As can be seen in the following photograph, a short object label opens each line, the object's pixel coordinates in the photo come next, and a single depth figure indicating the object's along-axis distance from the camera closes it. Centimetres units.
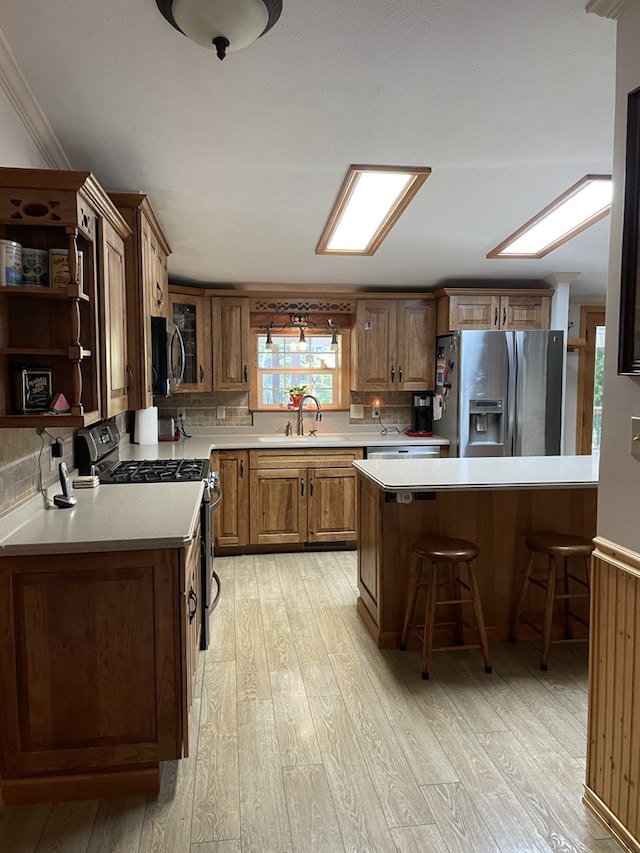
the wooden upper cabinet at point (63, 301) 193
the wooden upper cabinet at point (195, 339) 470
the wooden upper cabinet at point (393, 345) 496
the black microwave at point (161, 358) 326
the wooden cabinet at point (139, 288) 285
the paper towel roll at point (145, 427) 431
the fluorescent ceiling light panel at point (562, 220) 333
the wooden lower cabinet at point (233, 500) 452
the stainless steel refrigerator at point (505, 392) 462
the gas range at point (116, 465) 286
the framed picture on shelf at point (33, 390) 197
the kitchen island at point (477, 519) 299
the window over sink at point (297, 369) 527
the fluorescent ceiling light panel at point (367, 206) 303
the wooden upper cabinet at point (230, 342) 477
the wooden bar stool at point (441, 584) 272
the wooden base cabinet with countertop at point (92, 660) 186
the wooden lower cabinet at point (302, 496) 457
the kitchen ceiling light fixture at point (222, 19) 155
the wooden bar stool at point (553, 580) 282
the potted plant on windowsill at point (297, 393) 523
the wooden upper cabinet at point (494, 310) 479
